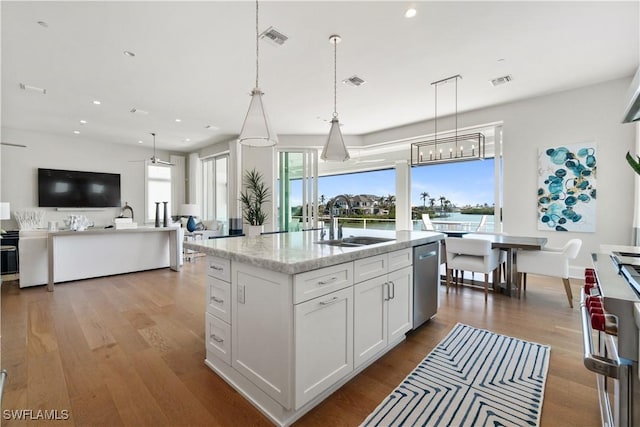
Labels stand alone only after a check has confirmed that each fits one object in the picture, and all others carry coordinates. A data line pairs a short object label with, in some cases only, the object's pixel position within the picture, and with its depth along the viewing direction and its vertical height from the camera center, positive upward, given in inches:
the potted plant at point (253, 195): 252.9 +13.2
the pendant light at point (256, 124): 80.7 +24.1
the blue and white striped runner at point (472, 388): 62.3 -44.3
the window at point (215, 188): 326.6 +24.9
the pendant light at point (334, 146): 113.0 +24.9
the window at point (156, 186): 329.7 +27.3
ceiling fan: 248.8 +41.4
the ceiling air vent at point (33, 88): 160.1 +68.3
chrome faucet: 96.2 +0.3
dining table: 132.9 -16.8
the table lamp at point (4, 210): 153.4 -0.8
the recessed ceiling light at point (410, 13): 102.7 +70.8
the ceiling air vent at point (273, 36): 113.8 +69.9
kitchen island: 59.2 -24.8
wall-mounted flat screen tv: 266.5 +19.8
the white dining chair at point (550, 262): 129.0 -23.4
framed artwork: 171.2 +13.8
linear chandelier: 163.9 +36.6
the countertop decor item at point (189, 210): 292.7 -0.5
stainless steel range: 29.6 -15.1
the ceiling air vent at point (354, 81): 155.9 +70.9
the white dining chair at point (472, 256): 135.4 -22.7
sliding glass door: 281.6 +20.2
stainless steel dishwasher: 100.0 -25.8
